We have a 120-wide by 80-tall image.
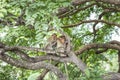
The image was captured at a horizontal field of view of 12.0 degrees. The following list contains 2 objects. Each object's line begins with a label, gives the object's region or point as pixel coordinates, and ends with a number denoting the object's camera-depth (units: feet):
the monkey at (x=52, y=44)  20.14
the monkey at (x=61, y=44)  20.10
